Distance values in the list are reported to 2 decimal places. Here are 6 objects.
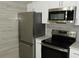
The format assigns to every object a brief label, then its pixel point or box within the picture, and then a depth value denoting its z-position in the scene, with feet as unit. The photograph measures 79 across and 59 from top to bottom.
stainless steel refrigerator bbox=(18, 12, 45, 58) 7.55
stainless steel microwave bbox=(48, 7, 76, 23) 5.84
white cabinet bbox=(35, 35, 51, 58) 7.54
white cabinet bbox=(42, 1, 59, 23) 7.05
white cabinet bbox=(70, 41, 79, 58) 5.37
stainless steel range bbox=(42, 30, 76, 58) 6.01
